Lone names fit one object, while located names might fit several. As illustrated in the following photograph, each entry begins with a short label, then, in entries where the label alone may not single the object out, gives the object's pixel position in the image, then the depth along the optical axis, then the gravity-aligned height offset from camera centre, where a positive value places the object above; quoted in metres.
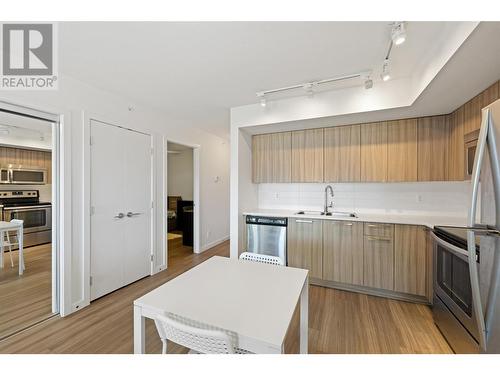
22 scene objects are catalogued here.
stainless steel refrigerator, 1.13 -0.26
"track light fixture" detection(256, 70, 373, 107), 2.14 +1.13
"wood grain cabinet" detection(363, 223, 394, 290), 2.55 -0.83
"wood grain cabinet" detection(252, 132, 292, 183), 3.38 +0.48
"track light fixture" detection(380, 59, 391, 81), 1.93 +1.04
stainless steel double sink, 3.06 -0.40
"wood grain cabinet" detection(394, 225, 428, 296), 2.40 -0.83
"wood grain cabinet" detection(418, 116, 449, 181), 2.60 +0.48
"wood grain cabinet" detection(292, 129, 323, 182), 3.17 +0.47
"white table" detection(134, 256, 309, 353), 0.86 -0.57
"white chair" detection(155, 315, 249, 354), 0.83 -0.62
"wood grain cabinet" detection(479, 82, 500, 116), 1.75 +0.78
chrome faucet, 3.30 -0.20
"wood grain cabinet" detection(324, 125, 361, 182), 2.96 +0.47
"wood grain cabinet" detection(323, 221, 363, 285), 2.68 -0.83
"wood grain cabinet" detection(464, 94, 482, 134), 2.00 +0.71
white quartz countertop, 2.45 -0.39
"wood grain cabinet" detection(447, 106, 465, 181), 2.32 +0.44
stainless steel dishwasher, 3.05 -0.70
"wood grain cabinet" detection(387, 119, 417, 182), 2.72 +0.47
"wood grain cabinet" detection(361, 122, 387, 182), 2.85 +0.47
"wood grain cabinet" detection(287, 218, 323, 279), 2.86 -0.79
